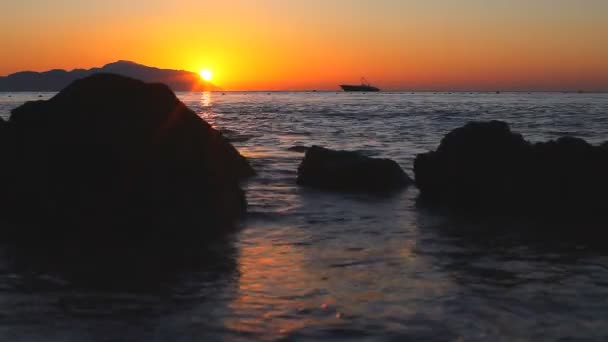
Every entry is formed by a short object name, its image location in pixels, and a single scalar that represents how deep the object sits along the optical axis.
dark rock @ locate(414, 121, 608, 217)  10.59
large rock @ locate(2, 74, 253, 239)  8.95
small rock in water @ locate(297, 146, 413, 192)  13.22
